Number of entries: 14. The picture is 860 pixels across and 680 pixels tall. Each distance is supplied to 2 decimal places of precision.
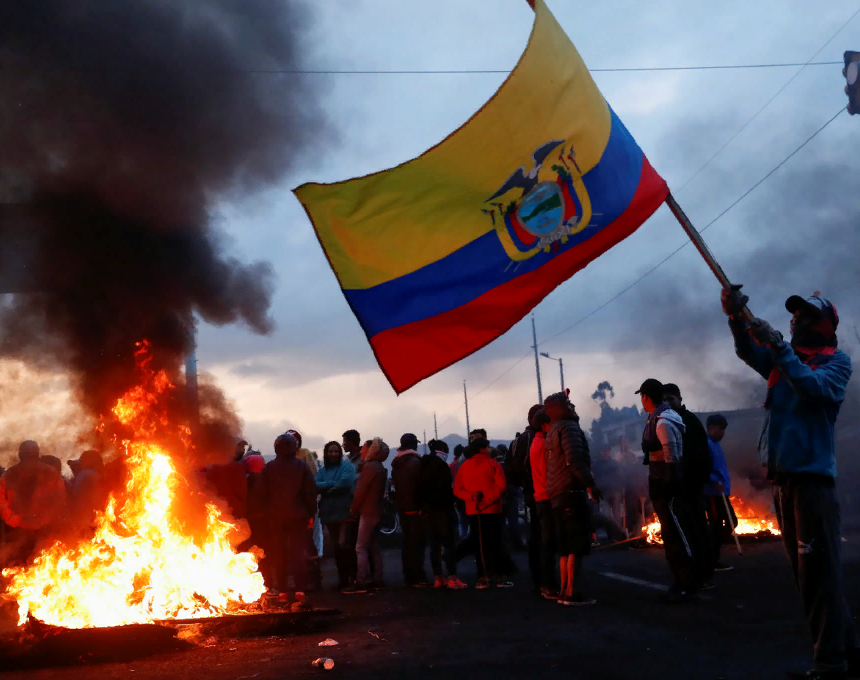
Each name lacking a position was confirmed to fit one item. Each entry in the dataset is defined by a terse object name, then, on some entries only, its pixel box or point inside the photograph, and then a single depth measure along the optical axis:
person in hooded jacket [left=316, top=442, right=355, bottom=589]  10.73
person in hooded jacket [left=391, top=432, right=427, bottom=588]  10.38
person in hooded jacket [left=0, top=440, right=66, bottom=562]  9.67
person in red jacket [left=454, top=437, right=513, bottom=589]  10.02
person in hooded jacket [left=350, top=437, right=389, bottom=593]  10.12
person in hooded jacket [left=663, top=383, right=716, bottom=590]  8.20
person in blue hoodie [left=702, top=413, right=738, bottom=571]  9.74
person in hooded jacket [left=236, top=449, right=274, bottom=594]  9.39
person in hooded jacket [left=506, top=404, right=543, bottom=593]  8.96
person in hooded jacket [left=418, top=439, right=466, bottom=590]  10.12
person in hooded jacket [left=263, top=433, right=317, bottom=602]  9.17
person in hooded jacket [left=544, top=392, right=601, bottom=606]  7.79
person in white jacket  7.74
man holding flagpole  4.41
